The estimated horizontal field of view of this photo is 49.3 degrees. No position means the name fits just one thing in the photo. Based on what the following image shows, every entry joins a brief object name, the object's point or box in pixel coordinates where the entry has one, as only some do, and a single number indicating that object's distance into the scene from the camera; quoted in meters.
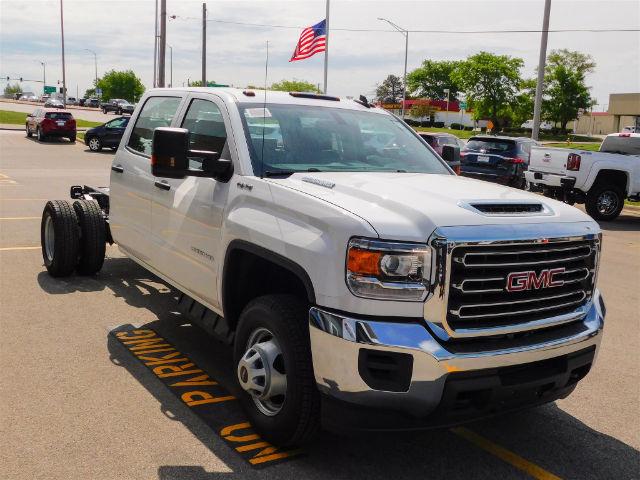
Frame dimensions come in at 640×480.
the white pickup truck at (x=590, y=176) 15.24
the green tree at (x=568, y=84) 89.31
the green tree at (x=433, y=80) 143.50
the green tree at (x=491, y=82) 97.25
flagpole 35.66
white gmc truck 3.21
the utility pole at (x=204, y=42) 41.56
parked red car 33.25
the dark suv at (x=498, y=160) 18.19
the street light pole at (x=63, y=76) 65.75
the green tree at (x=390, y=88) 177.62
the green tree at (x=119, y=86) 140.75
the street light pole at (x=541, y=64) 23.66
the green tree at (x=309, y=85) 57.33
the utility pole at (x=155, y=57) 56.92
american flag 22.99
